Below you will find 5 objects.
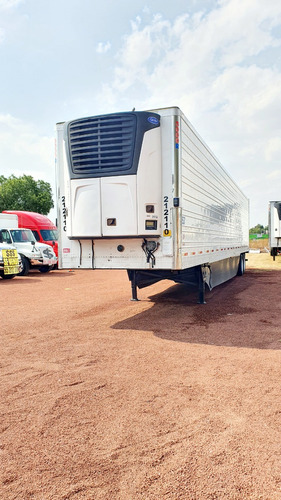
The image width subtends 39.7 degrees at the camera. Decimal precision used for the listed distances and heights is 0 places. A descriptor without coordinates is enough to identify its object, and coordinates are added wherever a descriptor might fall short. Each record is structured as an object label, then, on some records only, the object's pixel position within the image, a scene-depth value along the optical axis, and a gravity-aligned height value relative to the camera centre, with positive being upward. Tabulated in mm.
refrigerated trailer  6629 +919
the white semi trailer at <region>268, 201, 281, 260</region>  20589 +945
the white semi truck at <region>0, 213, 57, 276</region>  17453 -193
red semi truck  20156 +967
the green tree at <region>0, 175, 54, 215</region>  46250 +5854
